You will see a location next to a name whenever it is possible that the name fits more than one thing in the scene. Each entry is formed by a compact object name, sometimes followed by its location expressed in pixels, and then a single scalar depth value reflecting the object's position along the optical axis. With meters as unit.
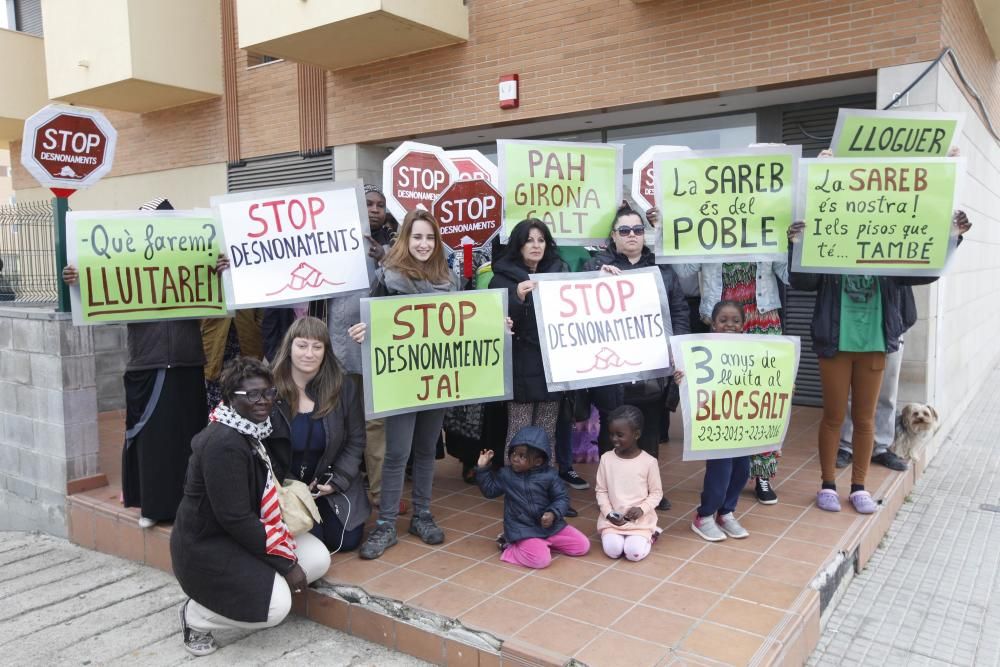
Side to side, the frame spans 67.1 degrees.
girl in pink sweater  4.18
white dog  5.71
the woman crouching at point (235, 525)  3.47
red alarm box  9.07
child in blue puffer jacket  4.12
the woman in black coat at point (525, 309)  4.71
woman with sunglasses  4.94
